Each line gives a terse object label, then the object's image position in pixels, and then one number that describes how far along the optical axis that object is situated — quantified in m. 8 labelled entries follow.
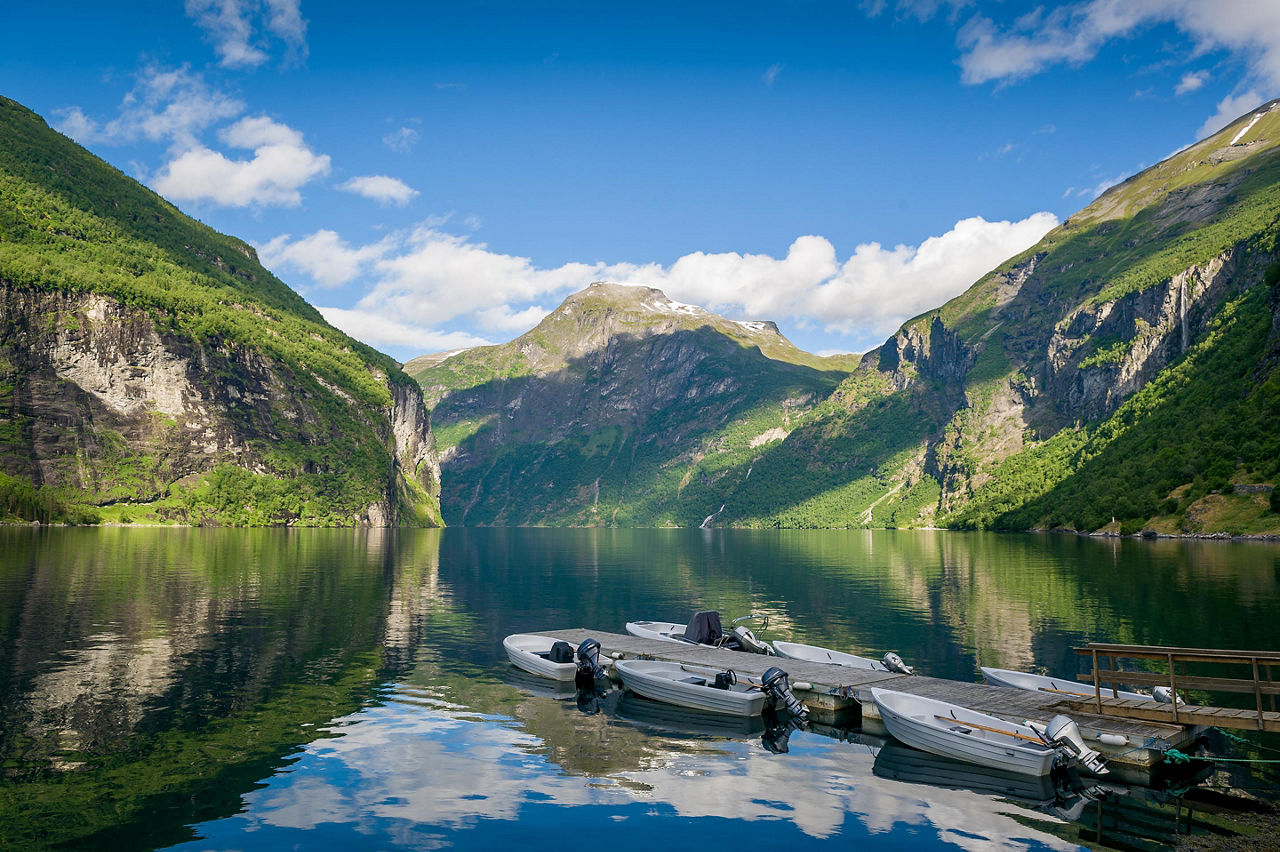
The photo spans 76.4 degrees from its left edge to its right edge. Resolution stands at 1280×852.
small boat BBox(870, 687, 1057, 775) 26.55
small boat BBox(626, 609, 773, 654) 45.75
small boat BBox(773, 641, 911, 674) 39.77
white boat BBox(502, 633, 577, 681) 41.03
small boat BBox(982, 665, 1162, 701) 35.59
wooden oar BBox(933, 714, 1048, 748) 27.30
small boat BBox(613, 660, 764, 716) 34.44
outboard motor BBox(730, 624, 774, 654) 45.59
